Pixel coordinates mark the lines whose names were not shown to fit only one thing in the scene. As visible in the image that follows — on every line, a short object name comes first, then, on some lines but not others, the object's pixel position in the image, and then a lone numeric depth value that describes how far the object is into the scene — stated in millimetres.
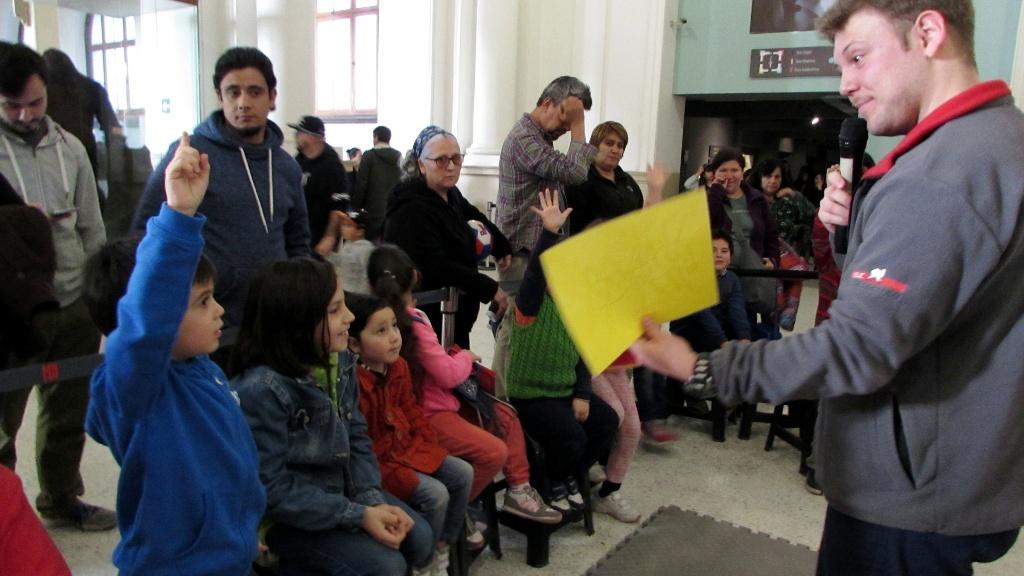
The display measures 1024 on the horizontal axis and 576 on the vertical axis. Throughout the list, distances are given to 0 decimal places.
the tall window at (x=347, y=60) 12141
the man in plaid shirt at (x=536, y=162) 3193
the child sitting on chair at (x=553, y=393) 2605
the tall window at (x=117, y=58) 5266
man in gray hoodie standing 2324
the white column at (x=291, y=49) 5863
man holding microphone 989
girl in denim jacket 1680
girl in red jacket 2037
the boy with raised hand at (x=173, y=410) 1241
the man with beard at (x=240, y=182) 2305
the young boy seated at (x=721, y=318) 3611
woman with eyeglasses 2738
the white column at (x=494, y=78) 8633
